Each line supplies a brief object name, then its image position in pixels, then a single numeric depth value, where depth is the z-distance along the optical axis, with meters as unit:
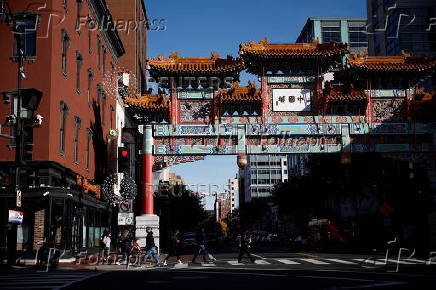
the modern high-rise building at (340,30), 111.62
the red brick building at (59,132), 24.95
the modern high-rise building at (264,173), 164.25
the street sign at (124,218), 23.45
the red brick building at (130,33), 53.28
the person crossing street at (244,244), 26.39
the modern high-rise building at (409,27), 63.41
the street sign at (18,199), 20.66
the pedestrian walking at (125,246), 23.45
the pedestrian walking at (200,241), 26.36
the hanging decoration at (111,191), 33.96
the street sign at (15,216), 20.00
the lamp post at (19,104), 20.94
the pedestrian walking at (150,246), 24.08
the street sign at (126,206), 23.83
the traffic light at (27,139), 20.73
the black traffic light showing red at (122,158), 21.59
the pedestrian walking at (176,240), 26.98
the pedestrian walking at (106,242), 26.88
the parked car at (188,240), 50.12
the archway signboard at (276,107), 32.72
